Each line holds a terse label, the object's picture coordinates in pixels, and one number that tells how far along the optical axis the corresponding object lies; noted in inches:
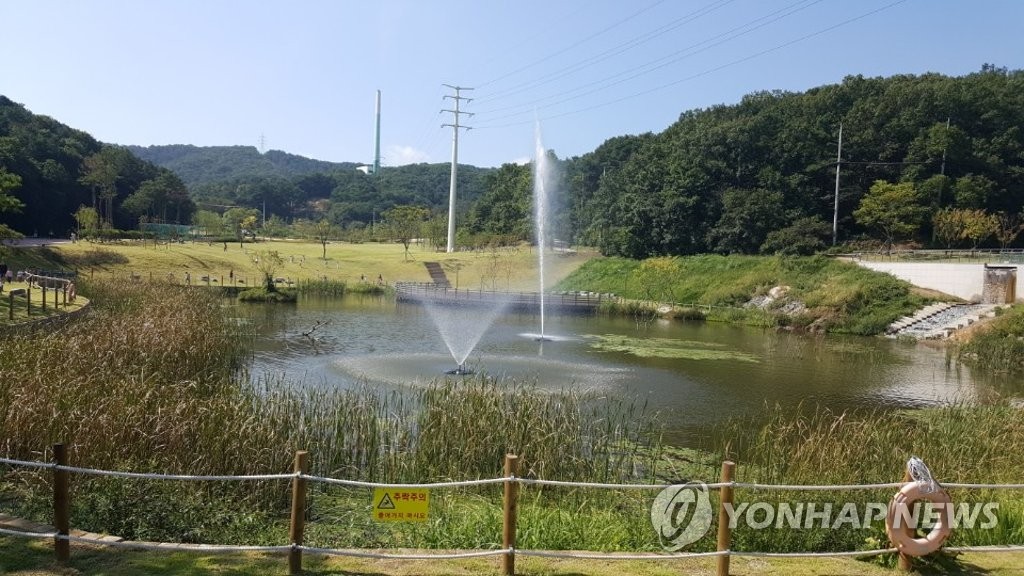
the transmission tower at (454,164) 3234.5
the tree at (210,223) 3321.9
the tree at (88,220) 2292.1
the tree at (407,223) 3408.0
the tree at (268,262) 1992.9
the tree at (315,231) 3567.9
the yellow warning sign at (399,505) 236.1
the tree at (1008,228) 2076.8
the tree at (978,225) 1993.1
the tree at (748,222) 2261.3
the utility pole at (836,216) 2265.0
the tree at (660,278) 2098.9
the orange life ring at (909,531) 247.1
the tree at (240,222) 3334.2
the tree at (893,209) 2175.2
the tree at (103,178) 2785.4
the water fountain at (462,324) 915.6
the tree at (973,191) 2187.5
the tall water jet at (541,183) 1240.8
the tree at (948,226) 2062.9
